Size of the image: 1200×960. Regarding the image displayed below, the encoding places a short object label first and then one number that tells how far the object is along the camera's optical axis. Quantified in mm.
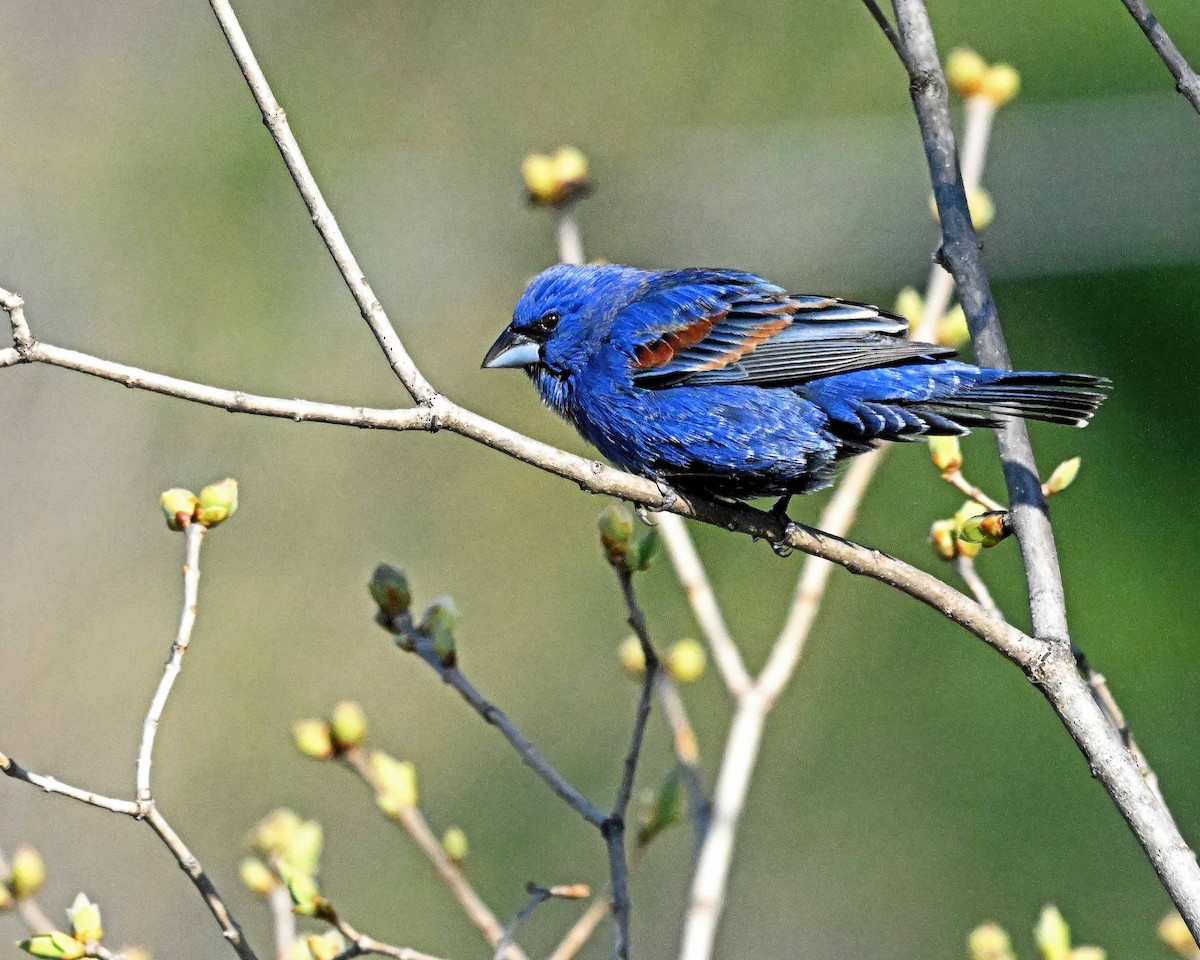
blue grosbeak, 6809
